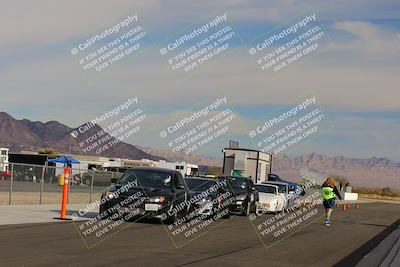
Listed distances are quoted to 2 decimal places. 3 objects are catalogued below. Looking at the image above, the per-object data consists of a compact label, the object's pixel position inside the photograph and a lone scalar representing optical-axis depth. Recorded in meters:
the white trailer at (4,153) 65.61
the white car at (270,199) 29.98
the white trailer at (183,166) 66.62
